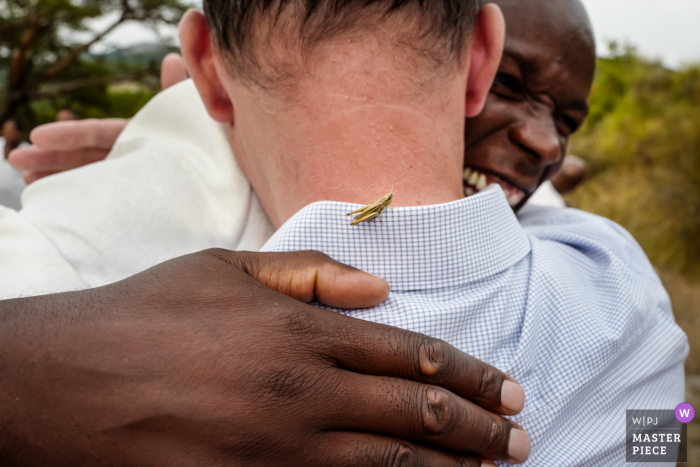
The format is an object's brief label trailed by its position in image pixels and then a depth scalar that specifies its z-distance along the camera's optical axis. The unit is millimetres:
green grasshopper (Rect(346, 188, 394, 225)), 259
